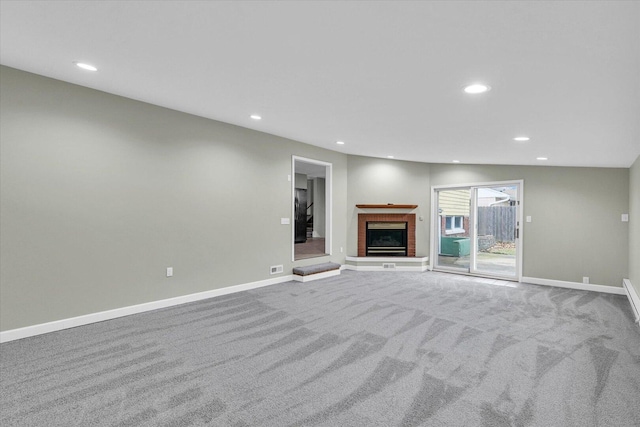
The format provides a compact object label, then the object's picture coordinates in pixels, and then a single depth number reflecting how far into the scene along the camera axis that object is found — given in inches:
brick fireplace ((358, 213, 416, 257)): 269.9
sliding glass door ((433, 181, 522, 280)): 240.1
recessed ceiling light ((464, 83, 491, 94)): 100.3
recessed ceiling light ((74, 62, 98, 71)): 108.0
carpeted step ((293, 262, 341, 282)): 216.1
